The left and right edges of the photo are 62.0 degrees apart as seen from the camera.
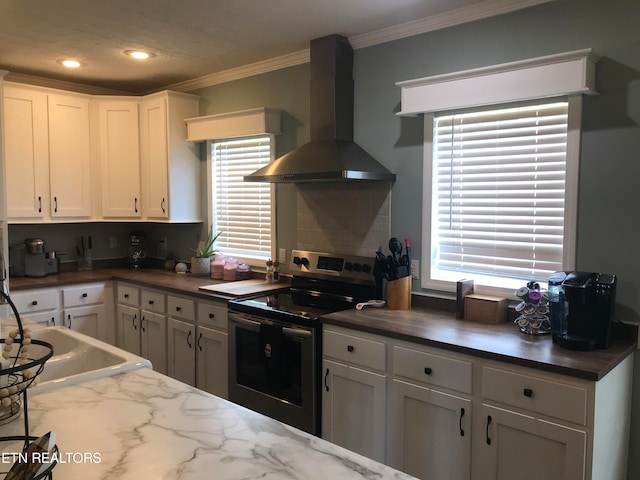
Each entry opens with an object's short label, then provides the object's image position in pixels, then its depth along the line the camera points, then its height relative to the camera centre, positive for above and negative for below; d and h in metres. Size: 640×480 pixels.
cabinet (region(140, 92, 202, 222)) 4.39 +0.38
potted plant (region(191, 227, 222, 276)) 4.39 -0.45
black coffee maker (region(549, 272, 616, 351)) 2.21 -0.44
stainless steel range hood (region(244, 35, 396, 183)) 3.18 +0.52
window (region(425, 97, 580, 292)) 2.64 +0.07
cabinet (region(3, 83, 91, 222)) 4.11 +0.40
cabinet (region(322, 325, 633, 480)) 2.02 -0.89
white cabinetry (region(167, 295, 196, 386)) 3.75 -0.97
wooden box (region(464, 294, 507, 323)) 2.70 -0.53
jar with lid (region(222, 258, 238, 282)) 4.10 -0.52
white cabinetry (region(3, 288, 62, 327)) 3.90 -0.75
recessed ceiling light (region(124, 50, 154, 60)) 3.69 +1.06
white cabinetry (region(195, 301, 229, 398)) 3.51 -0.97
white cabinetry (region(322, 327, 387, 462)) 2.62 -0.95
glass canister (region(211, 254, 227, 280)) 4.17 -0.50
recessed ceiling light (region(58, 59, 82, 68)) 3.95 +1.06
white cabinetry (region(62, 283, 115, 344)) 4.17 -0.85
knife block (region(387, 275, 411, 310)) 3.04 -0.50
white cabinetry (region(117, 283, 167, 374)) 4.02 -0.93
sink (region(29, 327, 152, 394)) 1.67 -0.54
